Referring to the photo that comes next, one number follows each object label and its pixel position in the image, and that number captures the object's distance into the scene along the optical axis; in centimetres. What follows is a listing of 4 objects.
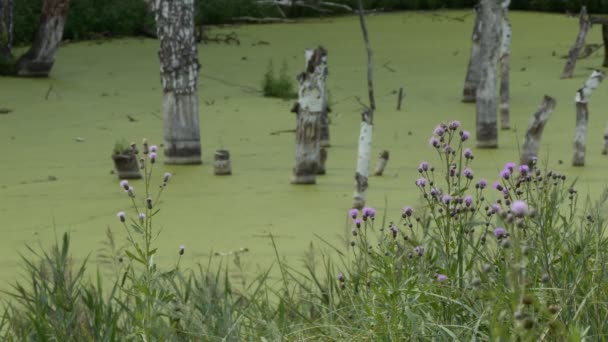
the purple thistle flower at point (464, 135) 772
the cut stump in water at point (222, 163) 1659
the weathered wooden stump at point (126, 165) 1588
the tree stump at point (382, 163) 1673
